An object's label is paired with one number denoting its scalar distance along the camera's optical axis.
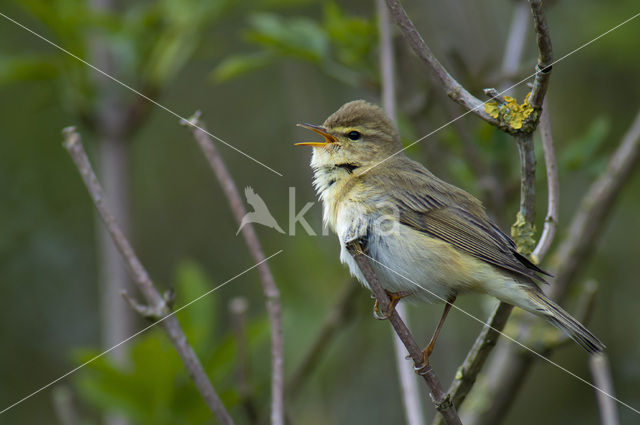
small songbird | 5.42
